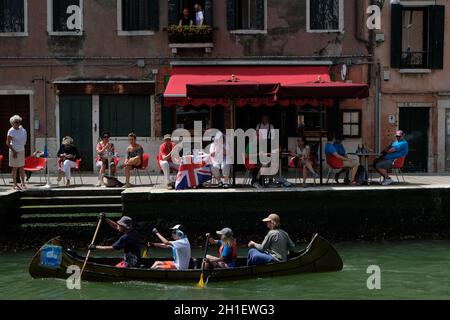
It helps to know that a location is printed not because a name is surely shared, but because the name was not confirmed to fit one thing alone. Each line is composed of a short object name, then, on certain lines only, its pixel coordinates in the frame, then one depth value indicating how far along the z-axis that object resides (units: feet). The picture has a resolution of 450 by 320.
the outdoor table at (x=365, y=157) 55.16
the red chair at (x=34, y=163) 57.71
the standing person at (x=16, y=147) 53.67
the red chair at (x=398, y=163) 55.52
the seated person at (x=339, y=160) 55.36
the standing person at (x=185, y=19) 67.21
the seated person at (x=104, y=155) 56.34
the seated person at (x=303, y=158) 55.06
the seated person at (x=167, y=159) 54.70
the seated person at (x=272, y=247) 41.32
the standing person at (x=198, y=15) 67.21
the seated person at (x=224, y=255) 41.01
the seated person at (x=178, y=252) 40.29
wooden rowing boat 40.24
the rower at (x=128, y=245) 40.60
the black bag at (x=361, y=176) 55.41
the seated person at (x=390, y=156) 55.11
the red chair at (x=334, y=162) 55.57
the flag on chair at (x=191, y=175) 52.70
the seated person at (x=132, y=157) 55.16
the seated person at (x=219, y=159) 54.85
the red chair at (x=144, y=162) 56.29
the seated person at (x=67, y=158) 55.62
